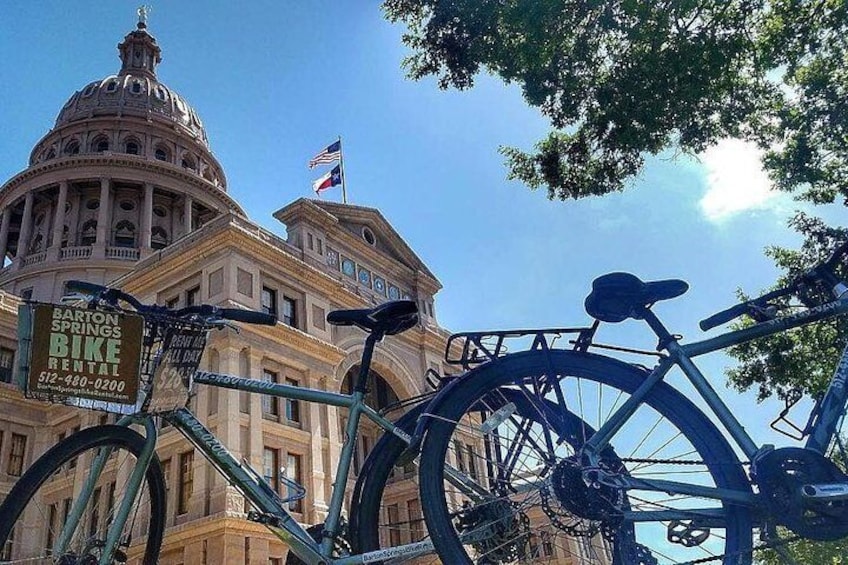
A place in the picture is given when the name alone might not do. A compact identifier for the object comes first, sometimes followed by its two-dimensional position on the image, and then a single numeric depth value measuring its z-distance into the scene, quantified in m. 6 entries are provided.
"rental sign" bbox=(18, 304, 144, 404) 3.60
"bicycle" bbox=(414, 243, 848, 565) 3.18
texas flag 32.53
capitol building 21.77
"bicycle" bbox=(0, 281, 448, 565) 3.65
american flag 31.89
